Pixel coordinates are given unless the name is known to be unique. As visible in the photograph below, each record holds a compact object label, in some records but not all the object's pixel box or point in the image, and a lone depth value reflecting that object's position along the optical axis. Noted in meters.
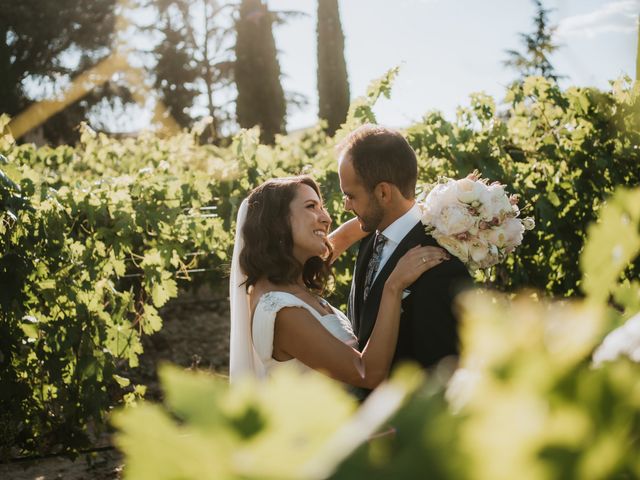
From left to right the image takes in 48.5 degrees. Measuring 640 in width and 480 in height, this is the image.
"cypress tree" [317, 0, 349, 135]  22.03
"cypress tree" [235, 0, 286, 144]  26.39
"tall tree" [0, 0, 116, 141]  31.36
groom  3.01
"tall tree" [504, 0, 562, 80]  43.81
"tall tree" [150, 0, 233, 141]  36.94
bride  3.01
